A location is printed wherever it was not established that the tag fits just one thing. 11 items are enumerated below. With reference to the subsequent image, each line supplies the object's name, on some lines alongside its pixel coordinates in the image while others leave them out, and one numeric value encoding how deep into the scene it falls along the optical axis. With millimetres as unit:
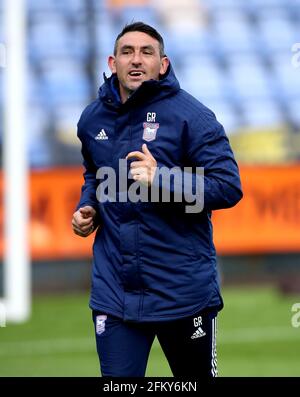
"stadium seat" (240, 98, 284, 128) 17109
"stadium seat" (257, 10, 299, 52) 18984
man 4703
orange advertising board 13508
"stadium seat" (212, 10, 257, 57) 18859
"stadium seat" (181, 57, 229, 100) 18012
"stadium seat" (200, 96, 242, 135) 16969
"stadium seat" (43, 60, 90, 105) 17109
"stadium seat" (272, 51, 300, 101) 17953
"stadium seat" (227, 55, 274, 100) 18078
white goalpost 11914
